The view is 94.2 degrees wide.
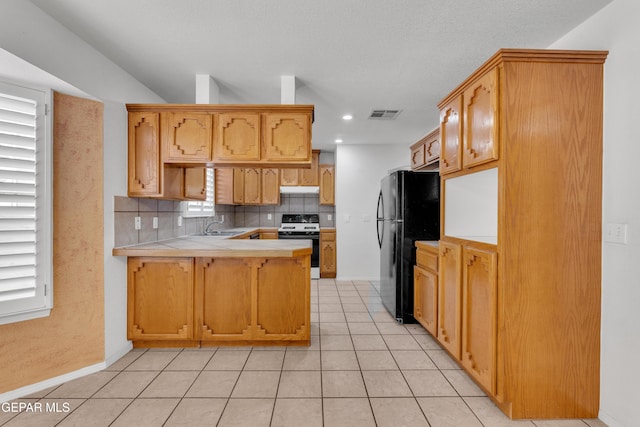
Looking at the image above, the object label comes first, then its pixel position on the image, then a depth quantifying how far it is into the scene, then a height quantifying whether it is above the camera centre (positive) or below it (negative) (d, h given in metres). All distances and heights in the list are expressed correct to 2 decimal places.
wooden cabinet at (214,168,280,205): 5.43 +0.44
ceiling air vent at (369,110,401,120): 3.60 +1.21
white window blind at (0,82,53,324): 1.81 +0.03
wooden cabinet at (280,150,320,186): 5.54 +0.66
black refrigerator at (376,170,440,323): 3.18 -0.10
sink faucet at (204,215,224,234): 4.05 -0.16
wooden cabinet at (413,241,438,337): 2.65 -0.72
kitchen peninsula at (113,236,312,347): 2.54 -0.75
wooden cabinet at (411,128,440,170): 3.12 +0.70
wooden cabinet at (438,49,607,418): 1.68 -0.10
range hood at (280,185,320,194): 5.55 +0.41
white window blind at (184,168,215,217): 3.85 +0.06
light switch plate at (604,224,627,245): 1.57 -0.11
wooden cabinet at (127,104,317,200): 2.62 +0.66
